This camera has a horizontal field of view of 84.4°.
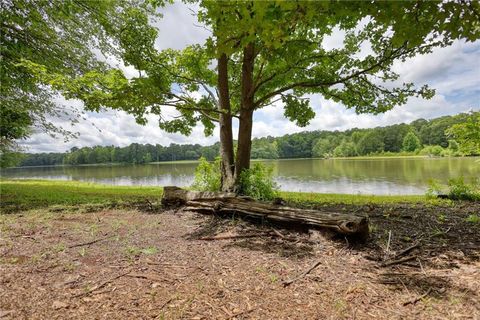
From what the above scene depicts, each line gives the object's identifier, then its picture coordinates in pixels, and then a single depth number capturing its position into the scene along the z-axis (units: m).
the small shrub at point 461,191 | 8.28
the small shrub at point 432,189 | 8.88
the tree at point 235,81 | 5.85
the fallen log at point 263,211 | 3.79
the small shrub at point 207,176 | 7.66
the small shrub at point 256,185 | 7.06
